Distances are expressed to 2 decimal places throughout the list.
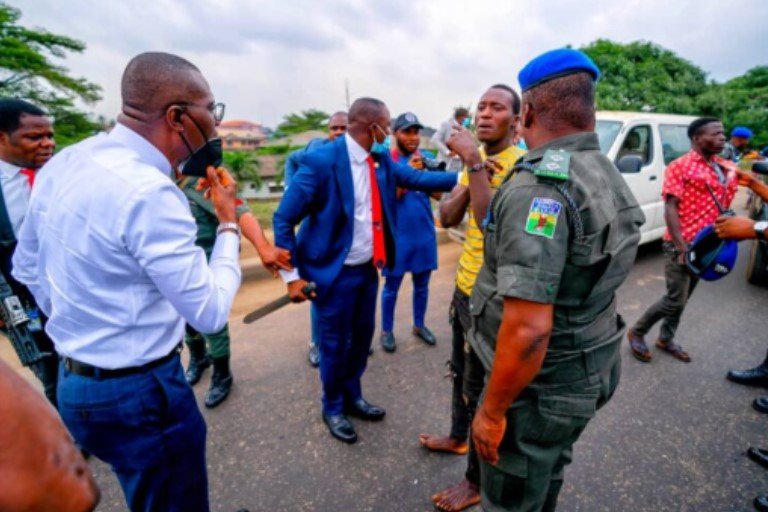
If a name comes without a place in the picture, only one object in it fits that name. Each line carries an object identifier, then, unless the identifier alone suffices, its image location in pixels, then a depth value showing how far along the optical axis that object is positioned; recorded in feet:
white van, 16.94
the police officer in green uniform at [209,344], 9.04
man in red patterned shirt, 10.34
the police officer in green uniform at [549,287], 3.75
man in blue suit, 7.54
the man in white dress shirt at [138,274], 3.65
